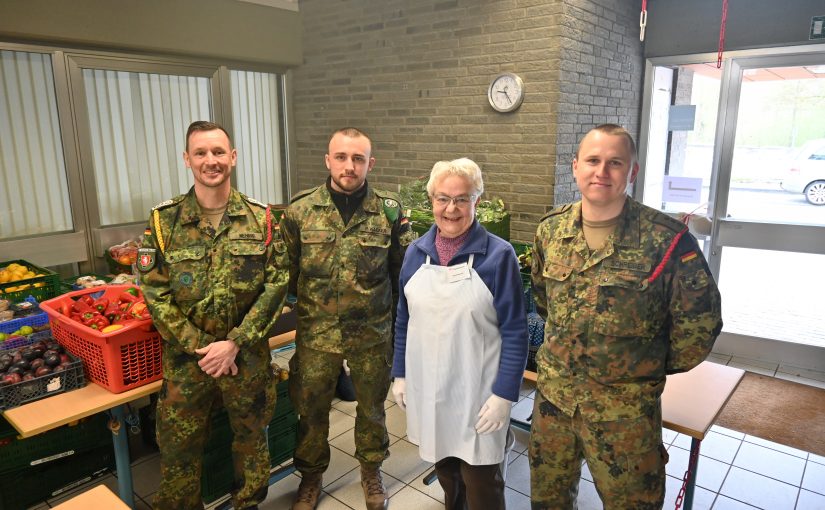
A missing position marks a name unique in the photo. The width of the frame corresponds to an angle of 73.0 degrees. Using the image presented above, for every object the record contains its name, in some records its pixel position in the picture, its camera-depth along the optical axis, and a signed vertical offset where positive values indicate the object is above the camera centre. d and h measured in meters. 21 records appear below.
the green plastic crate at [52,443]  2.65 -1.50
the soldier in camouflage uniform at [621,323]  1.83 -0.61
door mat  3.51 -1.83
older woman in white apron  2.02 -0.72
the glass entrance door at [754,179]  4.27 -0.33
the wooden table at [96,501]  1.68 -1.08
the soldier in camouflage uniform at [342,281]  2.53 -0.65
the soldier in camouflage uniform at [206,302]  2.25 -0.66
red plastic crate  2.26 -0.88
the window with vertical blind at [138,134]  4.28 +0.03
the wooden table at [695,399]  2.13 -1.06
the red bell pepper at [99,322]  2.33 -0.76
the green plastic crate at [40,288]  3.27 -0.89
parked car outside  4.22 -0.27
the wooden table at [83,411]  2.11 -1.04
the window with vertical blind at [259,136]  5.20 +0.02
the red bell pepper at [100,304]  2.49 -0.73
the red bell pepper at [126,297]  2.58 -0.72
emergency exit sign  3.95 +0.76
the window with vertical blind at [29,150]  3.82 -0.08
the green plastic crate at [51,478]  2.71 -1.70
